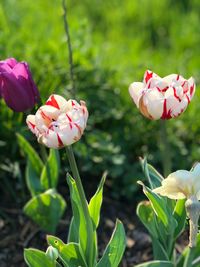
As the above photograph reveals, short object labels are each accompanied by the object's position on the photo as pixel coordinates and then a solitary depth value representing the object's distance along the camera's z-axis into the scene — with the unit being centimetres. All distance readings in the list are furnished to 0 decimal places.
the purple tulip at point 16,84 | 85
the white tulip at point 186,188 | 72
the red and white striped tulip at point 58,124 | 72
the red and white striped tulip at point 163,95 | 79
